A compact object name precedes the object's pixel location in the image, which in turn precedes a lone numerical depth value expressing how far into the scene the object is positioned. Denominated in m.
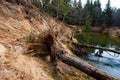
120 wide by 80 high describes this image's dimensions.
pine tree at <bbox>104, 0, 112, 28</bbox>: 25.15
